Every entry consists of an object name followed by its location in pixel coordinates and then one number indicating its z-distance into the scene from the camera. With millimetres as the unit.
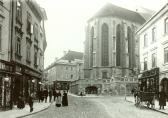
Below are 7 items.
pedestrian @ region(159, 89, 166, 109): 22719
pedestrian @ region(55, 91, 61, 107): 26188
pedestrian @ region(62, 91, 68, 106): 26959
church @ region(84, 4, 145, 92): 67875
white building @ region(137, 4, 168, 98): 32188
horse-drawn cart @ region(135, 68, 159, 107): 23938
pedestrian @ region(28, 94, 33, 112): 20125
